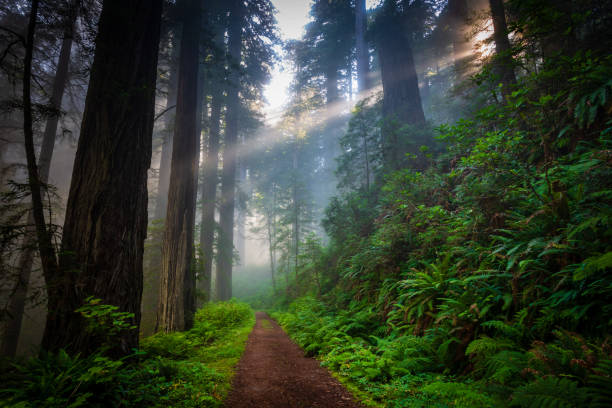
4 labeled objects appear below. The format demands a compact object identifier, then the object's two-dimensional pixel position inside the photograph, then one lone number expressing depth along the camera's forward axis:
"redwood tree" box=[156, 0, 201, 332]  6.88
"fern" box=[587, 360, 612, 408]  1.89
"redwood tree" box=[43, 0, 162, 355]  3.43
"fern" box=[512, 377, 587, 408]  1.89
